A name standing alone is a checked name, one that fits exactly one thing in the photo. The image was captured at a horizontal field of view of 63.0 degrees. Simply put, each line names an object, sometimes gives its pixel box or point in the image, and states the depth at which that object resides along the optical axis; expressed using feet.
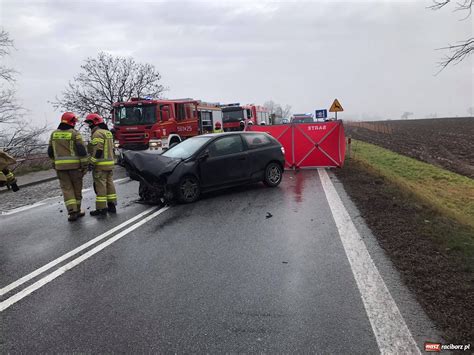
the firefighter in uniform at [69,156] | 23.12
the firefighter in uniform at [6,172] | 21.72
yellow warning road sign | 57.21
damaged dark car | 26.30
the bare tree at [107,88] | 91.25
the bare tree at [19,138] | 53.83
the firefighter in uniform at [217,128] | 49.24
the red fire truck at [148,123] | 49.67
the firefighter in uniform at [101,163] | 24.36
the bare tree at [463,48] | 20.12
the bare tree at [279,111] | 103.03
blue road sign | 84.61
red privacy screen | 43.42
